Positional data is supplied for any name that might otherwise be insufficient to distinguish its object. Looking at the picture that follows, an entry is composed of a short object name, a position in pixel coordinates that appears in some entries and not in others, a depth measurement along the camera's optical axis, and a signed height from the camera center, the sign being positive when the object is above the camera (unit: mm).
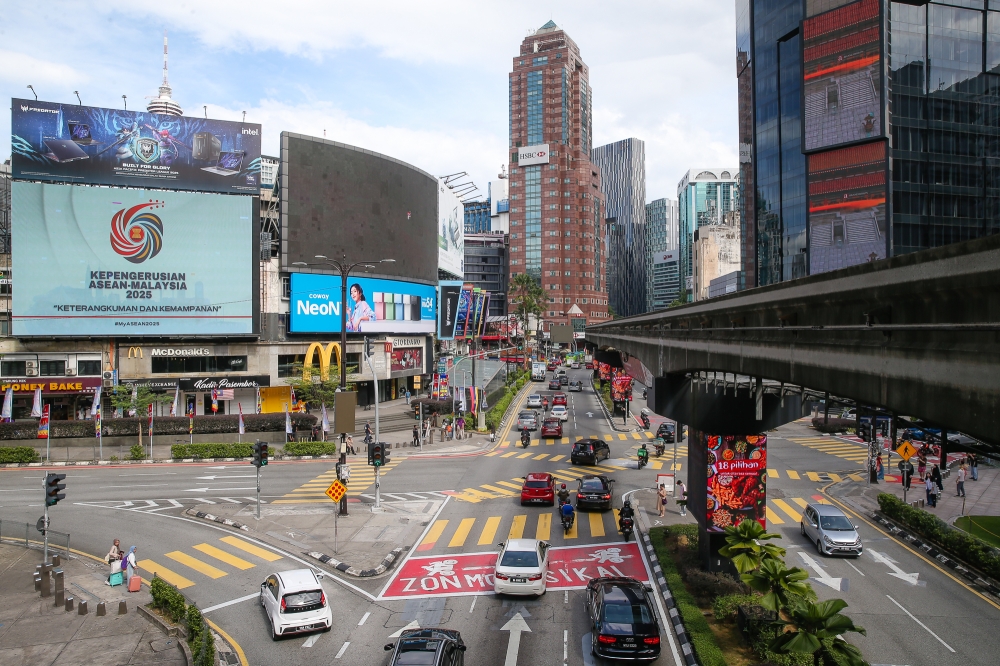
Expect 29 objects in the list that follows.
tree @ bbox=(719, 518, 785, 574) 14836 -4863
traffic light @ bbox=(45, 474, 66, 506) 22267 -5153
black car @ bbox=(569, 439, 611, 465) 39750 -7059
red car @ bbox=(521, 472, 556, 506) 29969 -6995
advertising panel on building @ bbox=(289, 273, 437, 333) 61869 +3267
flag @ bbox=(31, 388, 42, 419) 42531 -4511
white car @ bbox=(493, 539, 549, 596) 18828 -6731
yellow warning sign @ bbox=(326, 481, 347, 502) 24031 -5619
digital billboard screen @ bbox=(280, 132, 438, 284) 62656 +13446
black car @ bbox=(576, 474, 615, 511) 29078 -7010
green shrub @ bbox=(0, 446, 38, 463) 40625 -7171
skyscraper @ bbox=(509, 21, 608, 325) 155000 +35230
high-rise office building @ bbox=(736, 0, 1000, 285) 77812 +25338
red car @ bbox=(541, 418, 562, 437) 50500 -7022
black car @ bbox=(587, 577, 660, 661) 14875 -6642
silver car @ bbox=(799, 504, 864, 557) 22844 -6940
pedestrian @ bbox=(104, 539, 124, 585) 20734 -7083
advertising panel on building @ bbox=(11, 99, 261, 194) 51125 +15311
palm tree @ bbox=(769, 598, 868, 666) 11445 -5256
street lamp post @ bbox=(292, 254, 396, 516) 33916 +546
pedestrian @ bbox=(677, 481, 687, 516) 28462 -7177
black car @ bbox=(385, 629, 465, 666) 13250 -6441
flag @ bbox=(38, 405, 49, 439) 41625 -5580
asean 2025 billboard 50344 +6044
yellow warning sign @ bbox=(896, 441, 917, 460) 28444 -5035
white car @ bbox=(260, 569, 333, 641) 16547 -6870
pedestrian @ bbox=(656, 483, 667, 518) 28594 -7008
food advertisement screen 21188 -4627
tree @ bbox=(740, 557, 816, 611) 13359 -5084
